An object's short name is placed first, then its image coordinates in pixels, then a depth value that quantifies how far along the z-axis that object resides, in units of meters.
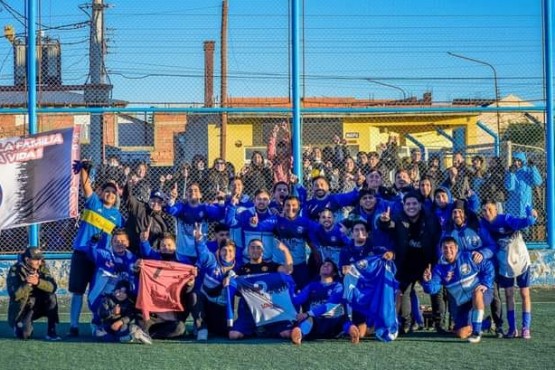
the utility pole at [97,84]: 11.65
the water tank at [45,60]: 11.65
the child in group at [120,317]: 8.50
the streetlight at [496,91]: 12.22
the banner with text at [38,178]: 10.22
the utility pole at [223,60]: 11.70
